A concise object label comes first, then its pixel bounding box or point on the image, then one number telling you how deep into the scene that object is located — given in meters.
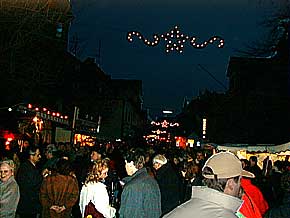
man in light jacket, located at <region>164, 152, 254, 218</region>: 3.07
